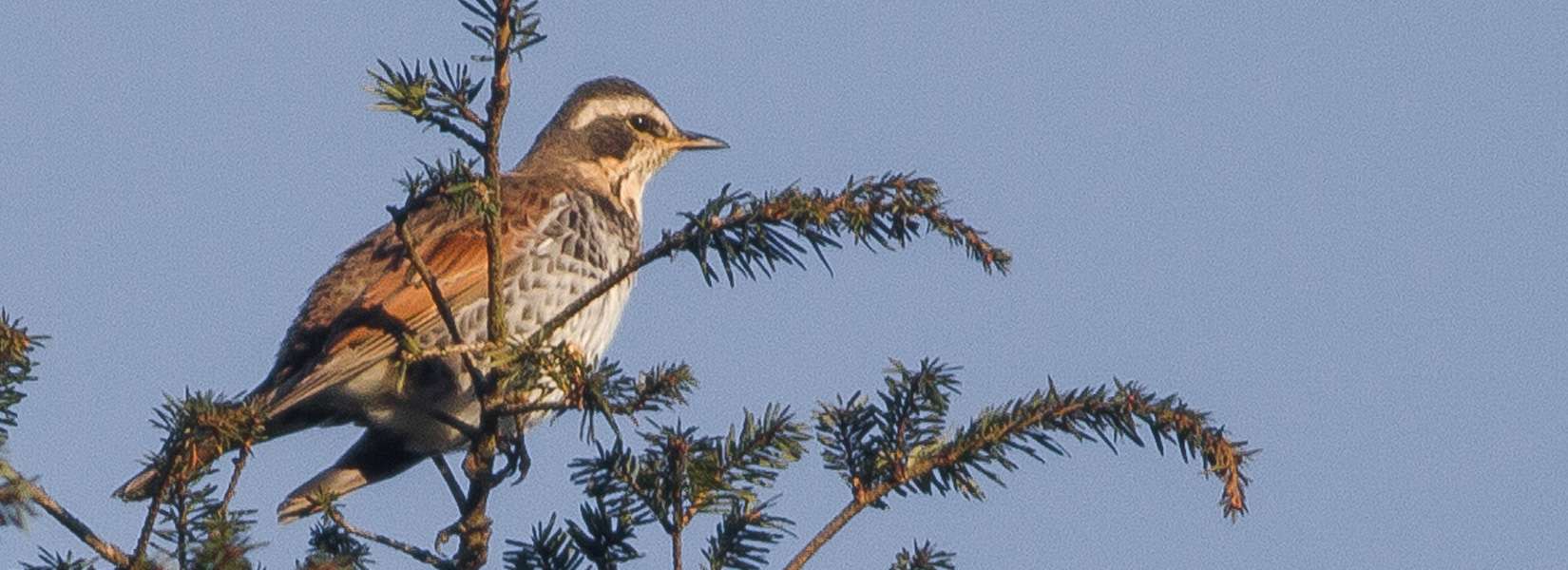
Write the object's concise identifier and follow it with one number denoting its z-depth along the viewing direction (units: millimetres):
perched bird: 14133
